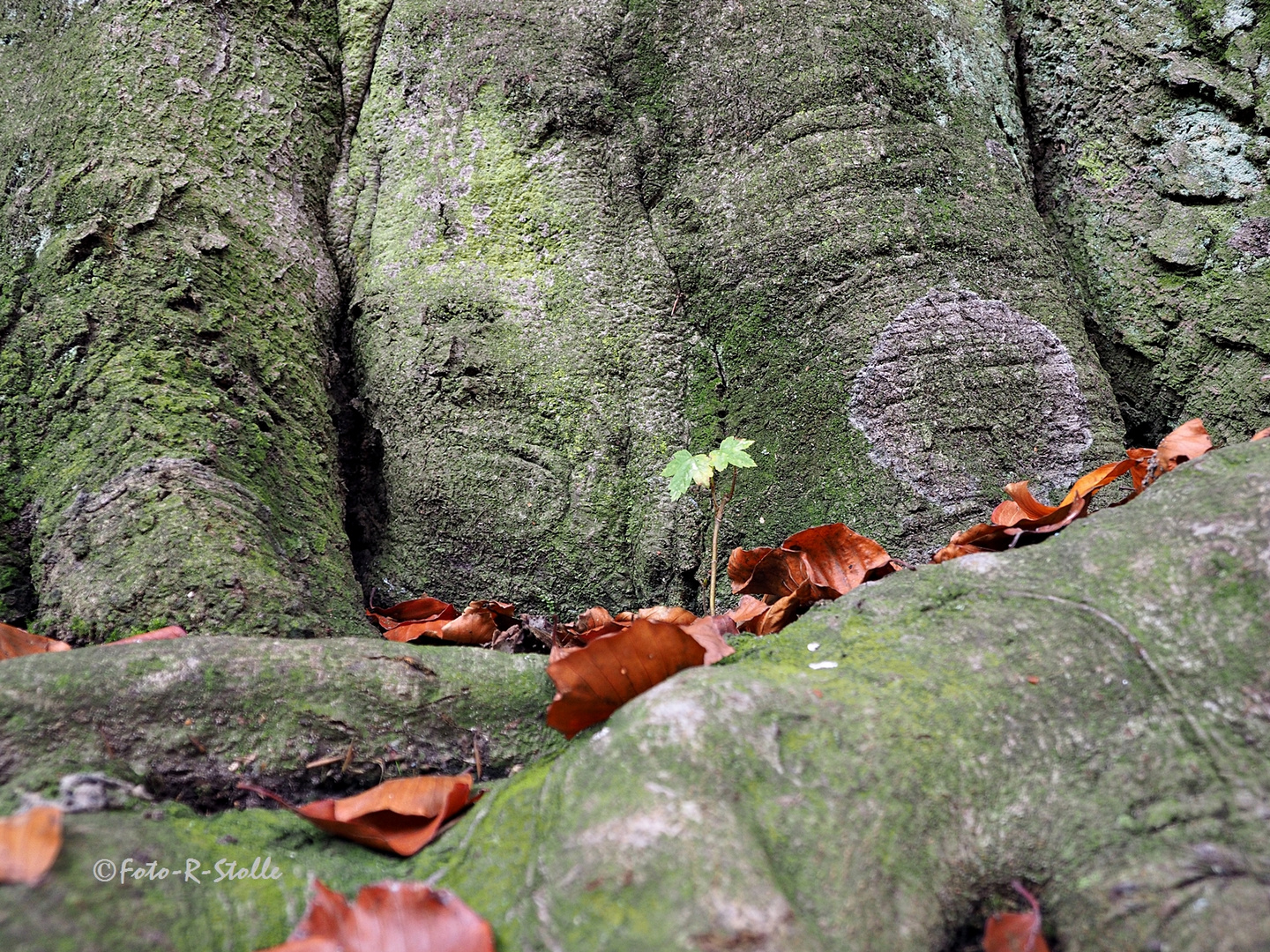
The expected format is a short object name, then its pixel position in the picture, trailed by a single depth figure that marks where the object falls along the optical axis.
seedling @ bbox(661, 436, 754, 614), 0.84
